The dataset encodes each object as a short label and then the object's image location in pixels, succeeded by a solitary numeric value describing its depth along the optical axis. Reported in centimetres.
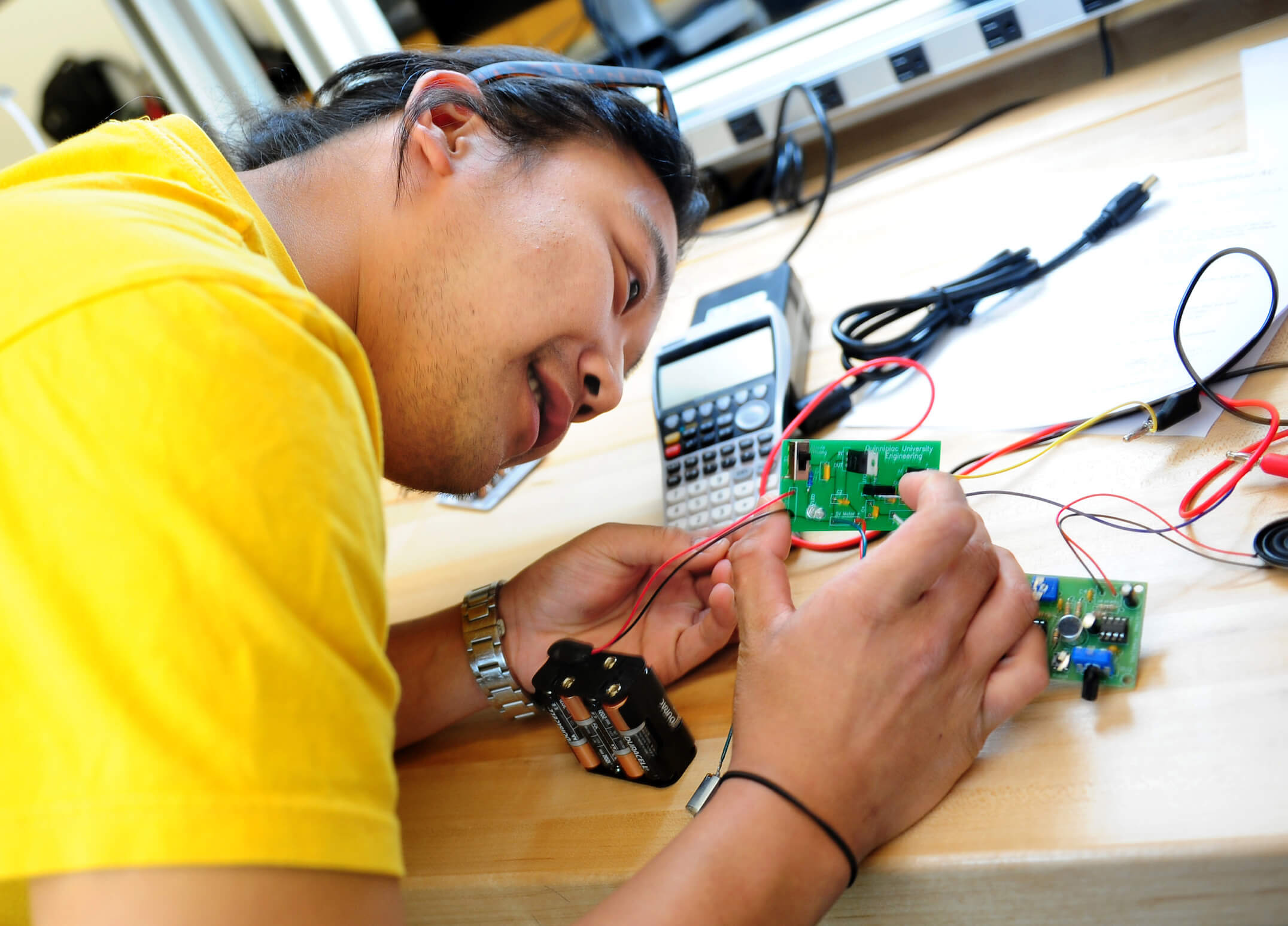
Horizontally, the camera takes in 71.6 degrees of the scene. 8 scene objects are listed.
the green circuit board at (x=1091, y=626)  51
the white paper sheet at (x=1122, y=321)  73
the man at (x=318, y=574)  37
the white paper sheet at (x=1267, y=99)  92
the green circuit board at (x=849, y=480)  65
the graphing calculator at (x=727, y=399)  83
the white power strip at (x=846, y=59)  131
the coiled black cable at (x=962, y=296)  92
